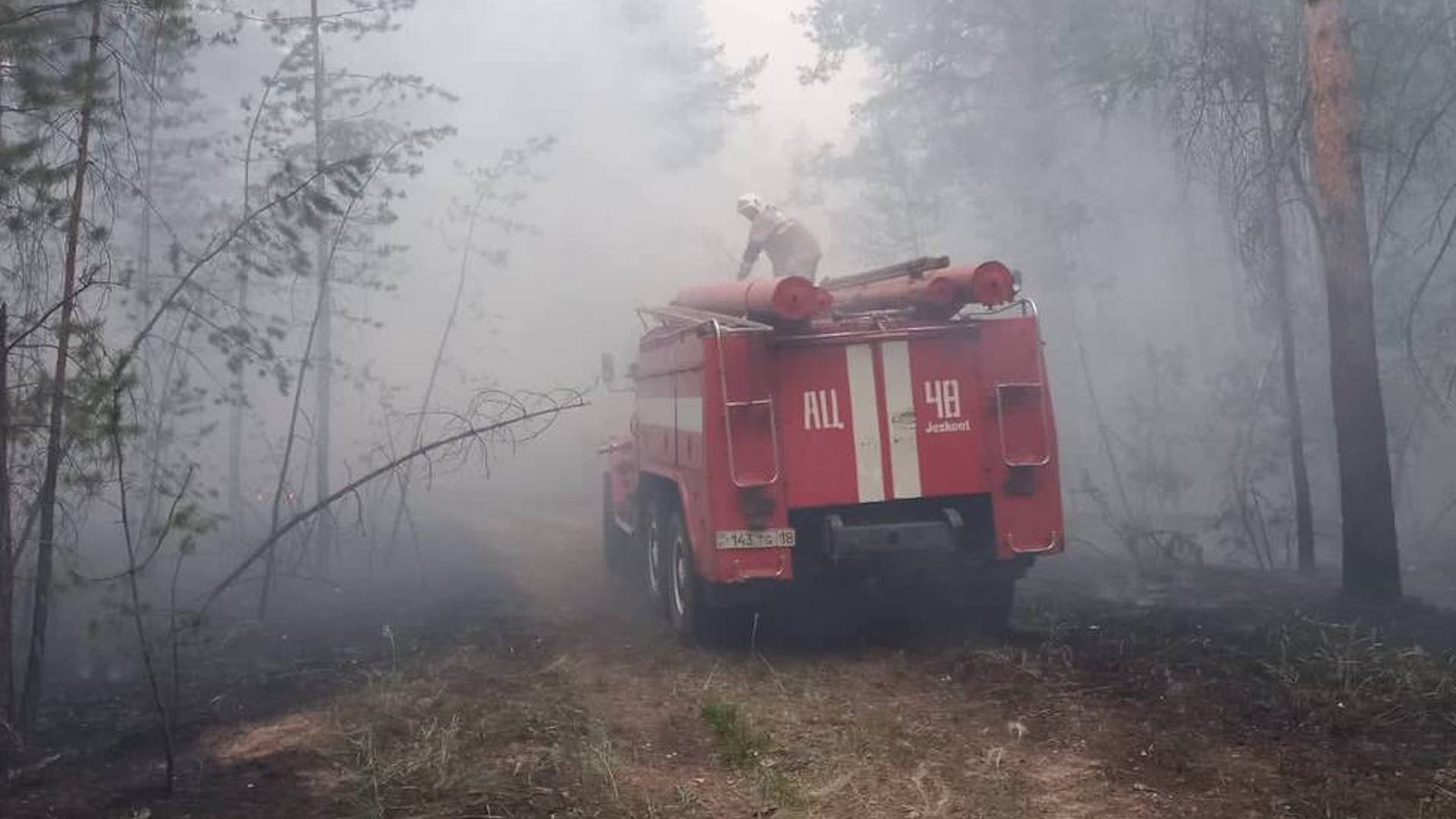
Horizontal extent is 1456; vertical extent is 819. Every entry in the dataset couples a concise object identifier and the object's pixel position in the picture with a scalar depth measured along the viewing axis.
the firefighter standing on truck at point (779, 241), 10.00
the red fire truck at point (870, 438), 7.30
